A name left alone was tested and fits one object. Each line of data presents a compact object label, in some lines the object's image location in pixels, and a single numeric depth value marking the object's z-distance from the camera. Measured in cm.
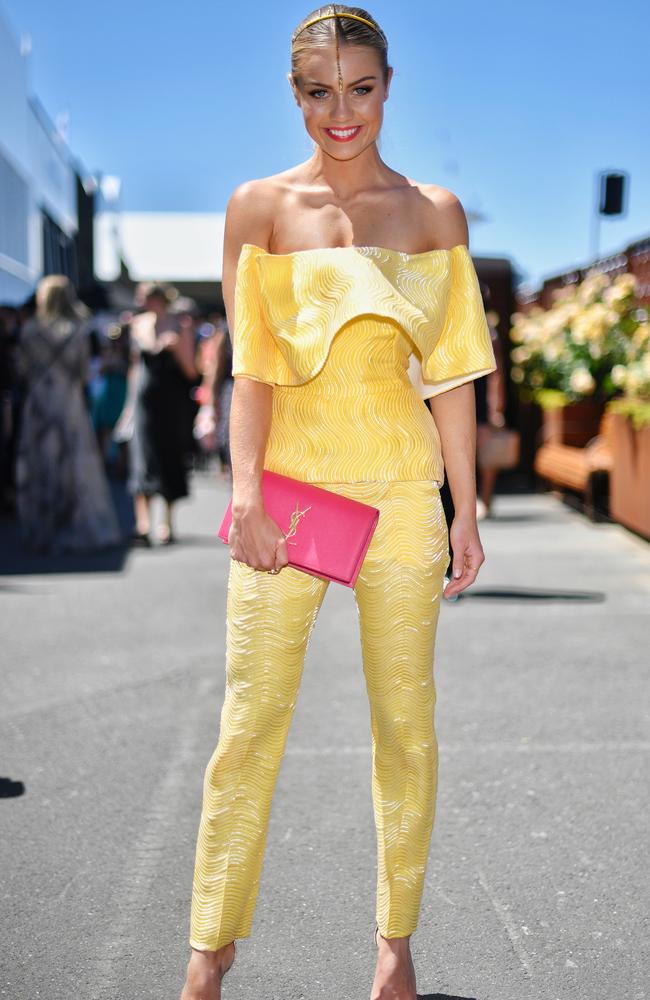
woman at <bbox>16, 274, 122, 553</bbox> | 1051
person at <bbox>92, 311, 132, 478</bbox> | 1619
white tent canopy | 3912
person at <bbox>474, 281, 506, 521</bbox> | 899
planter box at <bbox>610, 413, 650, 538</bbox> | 988
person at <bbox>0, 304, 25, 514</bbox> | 1336
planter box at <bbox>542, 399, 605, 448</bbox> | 1414
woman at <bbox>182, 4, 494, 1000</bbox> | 266
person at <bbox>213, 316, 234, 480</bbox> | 1248
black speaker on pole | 2012
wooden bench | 1226
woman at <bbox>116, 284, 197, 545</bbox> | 1080
